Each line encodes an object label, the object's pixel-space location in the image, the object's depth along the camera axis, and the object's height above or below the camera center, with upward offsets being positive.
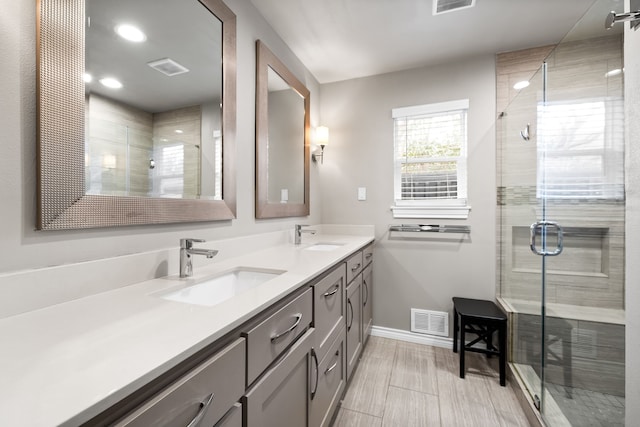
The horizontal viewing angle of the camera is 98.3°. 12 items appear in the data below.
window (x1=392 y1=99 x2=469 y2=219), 2.41 +0.46
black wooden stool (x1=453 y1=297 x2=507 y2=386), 1.90 -0.80
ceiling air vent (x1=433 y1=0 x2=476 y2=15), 1.71 +1.31
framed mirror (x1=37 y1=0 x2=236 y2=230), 0.82 +0.38
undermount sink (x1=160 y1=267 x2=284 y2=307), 1.06 -0.32
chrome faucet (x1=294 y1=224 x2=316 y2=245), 2.13 -0.18
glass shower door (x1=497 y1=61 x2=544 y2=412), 1.76 -0.11
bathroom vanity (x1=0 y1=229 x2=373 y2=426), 0.42 -0.27
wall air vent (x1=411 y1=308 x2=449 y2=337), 2.43 -0.99
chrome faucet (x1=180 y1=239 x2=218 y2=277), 1.15 -0.18
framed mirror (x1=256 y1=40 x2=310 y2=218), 1.82 +0.55
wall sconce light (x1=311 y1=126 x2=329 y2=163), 2.57 +0.70
